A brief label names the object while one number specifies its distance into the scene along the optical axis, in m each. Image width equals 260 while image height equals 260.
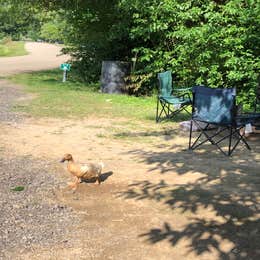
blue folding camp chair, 5.21
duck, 4.00
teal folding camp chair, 6.83
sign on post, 12.14
